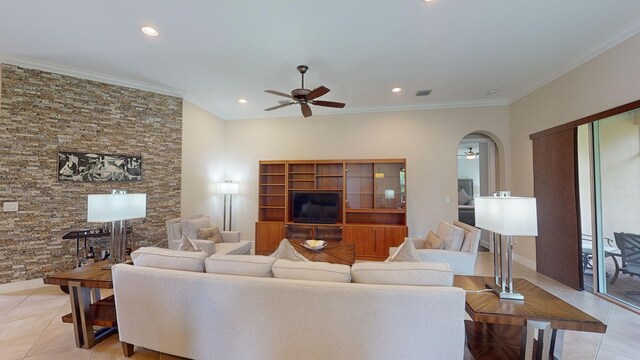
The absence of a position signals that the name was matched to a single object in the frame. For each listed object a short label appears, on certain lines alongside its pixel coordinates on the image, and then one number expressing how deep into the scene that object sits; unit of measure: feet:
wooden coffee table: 10.76
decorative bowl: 12.31
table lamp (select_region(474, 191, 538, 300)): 5.85
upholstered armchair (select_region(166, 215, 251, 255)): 12.28
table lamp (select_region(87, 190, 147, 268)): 7.70
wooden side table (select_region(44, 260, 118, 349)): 6.96
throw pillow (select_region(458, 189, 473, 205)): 22.88
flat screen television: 17.76
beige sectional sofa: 5.17
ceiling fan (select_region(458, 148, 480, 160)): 23.41
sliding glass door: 10.04
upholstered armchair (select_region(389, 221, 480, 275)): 10.19
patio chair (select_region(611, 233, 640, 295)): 10.05
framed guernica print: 12.25
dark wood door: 11.75
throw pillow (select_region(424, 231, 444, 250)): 11.18
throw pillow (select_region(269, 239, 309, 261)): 7.11
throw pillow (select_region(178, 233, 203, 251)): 8.87
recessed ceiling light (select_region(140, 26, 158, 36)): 9.36
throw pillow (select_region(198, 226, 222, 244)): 13.72
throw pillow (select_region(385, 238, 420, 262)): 7.56
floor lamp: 18.38
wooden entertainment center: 16.70
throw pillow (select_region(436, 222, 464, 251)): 10.73
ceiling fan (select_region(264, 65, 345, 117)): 11.23
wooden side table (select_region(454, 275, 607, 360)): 5.03
